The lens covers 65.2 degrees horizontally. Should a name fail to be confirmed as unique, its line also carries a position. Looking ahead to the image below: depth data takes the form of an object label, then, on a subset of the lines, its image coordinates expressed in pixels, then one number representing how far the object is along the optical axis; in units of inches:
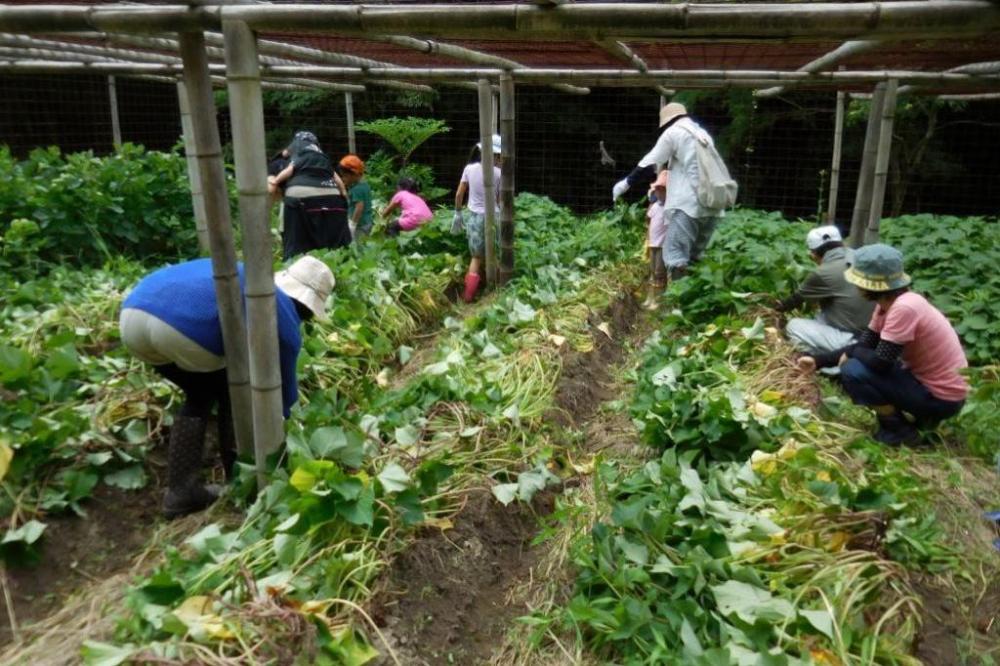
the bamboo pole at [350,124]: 402.6
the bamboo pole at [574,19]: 90.2
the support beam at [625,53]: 157.0
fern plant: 422.0
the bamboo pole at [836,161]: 351.3
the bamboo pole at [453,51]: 157.4
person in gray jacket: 193.5
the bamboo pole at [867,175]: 230.7
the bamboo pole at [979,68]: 219.1
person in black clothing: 246.8
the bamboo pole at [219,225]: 113.9
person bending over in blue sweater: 121.3
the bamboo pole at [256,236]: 104.7
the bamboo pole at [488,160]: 263.4
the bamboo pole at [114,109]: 337.4
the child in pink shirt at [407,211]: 323.0
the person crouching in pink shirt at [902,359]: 151.2
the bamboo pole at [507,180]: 258.2
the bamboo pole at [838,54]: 166.7
